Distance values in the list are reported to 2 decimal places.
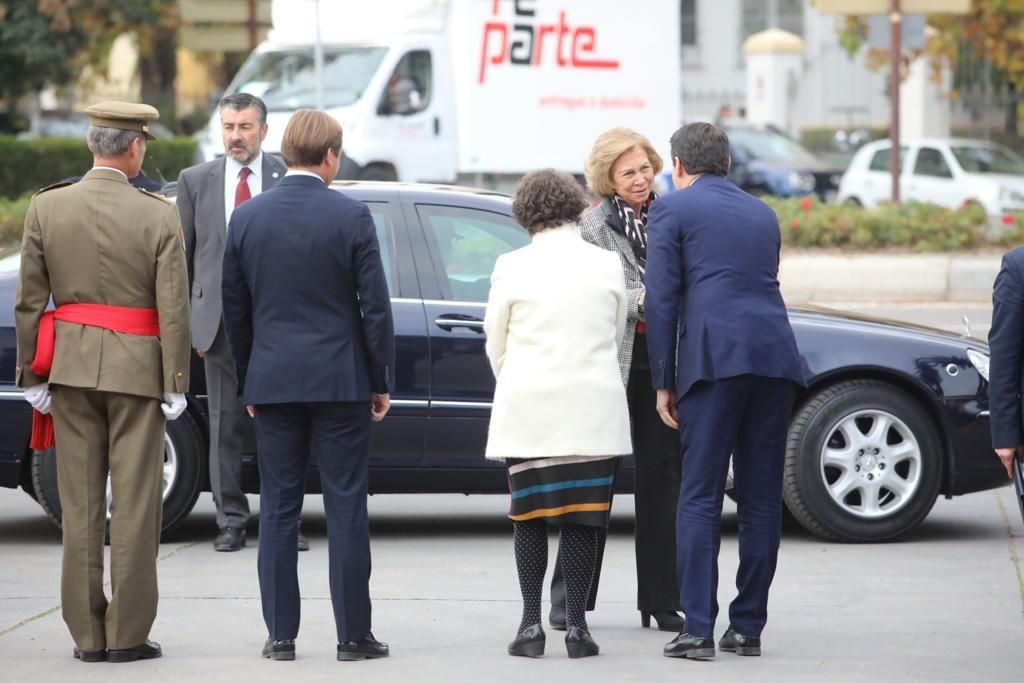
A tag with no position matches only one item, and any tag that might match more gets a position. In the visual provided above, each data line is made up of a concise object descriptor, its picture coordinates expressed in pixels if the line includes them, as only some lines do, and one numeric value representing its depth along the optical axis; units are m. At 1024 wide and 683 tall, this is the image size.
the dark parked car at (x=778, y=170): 55.84
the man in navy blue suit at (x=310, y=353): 10.85
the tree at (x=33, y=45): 57.31
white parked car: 49.44
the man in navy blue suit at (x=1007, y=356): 10.16
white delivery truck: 41.44
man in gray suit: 14.64
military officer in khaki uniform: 10.98
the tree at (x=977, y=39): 52.06
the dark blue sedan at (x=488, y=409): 14.79
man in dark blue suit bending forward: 10.94
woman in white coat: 11.02
